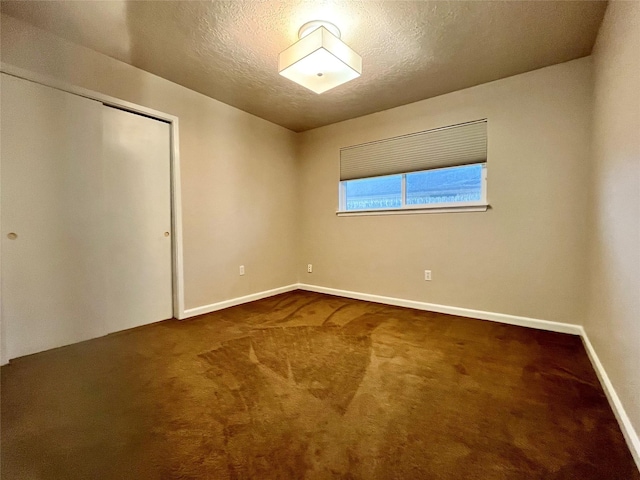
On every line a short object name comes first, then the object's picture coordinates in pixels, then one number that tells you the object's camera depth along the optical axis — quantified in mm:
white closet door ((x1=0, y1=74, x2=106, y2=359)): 2049
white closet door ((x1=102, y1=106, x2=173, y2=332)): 2562
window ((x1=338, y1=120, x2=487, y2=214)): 3008
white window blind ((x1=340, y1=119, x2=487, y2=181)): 2975
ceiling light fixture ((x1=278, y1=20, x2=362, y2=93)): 1936
